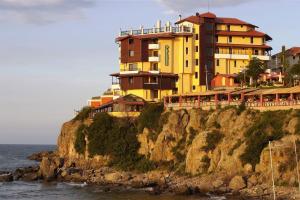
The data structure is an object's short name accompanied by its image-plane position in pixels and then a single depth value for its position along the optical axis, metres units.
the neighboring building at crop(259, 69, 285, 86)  100.84
